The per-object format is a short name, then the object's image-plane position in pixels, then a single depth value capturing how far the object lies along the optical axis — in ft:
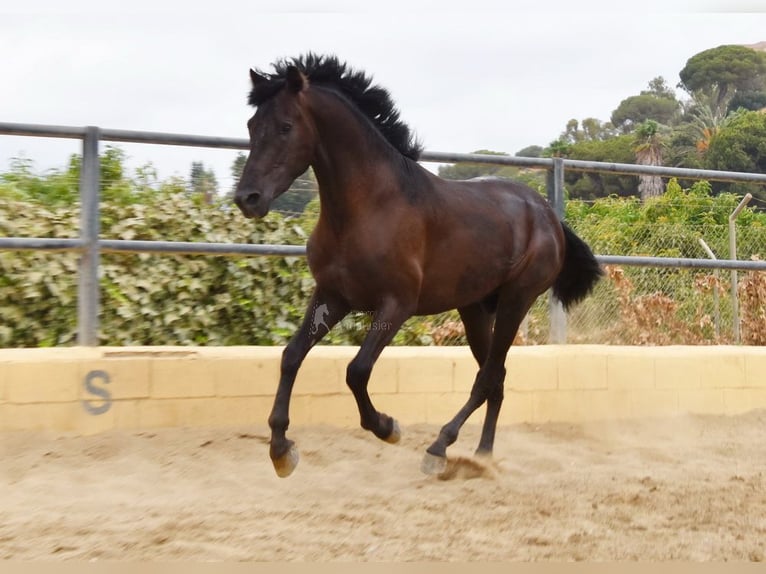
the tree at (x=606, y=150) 160.35
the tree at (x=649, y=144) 150.20
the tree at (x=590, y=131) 232.32
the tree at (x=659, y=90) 234.17
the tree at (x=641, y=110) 218.18
